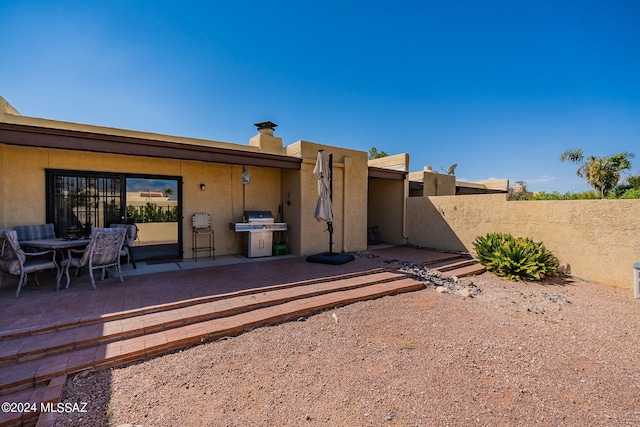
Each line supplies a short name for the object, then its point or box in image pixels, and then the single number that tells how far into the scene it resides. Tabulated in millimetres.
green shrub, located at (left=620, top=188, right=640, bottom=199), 8227
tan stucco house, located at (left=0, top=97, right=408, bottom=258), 6094
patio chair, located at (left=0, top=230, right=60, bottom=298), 4797
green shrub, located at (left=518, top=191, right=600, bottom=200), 11012
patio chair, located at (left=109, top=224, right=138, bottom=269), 6895
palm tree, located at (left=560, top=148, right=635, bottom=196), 18688
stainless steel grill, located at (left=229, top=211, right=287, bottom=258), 8566
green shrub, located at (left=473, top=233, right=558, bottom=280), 7441
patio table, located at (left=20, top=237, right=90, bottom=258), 5219
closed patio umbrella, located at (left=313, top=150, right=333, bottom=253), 7820
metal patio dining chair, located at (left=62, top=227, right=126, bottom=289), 5289
